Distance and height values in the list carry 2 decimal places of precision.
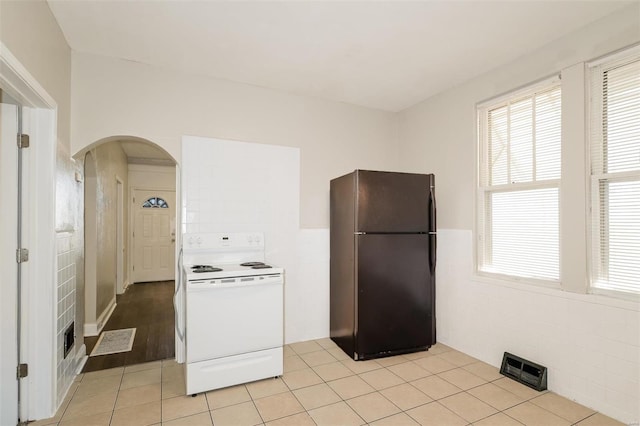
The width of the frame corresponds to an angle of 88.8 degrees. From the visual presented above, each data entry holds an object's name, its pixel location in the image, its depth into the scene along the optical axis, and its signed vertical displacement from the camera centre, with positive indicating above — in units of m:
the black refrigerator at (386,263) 2.97 -0.45
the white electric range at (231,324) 2.38 -0.83
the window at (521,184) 2.51 +0.26
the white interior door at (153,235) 6.87 -0.39
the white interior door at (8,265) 1.96 -0.29
